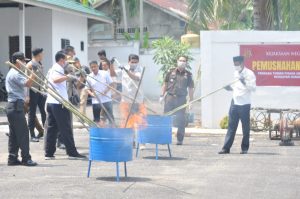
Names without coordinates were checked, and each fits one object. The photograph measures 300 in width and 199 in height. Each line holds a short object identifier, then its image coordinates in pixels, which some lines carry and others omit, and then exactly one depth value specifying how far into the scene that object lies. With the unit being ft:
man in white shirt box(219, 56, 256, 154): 43.70
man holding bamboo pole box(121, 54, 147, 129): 42.95
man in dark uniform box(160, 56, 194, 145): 48.32
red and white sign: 57.21
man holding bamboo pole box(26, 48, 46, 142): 48.34
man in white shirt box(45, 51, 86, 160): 40.09
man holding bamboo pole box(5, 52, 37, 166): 37.35
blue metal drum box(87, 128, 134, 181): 32.58
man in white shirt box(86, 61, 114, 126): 45.09
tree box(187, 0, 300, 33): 70.18
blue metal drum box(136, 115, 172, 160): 40.04
